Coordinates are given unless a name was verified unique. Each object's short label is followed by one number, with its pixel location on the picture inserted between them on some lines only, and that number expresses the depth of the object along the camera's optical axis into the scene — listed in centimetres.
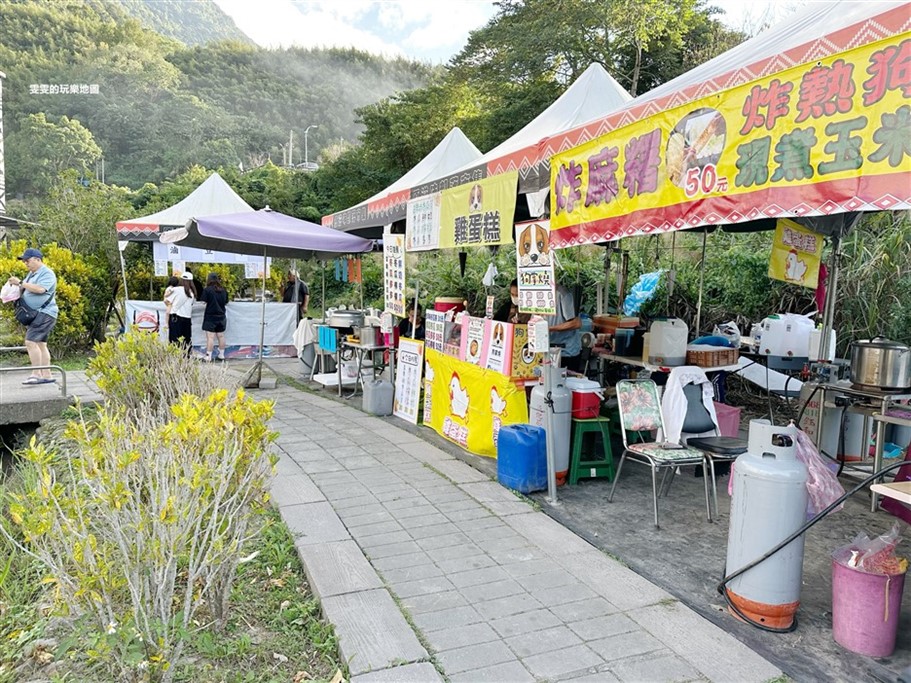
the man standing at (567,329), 560
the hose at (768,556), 262
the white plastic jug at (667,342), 502
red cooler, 480
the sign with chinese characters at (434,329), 645
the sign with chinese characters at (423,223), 607
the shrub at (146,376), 478
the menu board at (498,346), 522
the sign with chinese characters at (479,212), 491
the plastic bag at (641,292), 777
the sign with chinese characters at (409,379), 685
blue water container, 462
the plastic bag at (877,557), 271
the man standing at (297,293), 1266
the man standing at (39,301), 748
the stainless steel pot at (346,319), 863
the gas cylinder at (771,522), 284
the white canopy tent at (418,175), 782
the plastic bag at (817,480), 350
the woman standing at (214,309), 1089
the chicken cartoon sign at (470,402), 525
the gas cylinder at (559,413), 466
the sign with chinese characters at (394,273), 680
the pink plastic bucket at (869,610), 266
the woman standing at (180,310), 1068
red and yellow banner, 224
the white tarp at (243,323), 1115
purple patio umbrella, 798
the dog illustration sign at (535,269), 436
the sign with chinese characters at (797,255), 539
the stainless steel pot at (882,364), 430
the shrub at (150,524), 221
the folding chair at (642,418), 434
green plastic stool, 480
